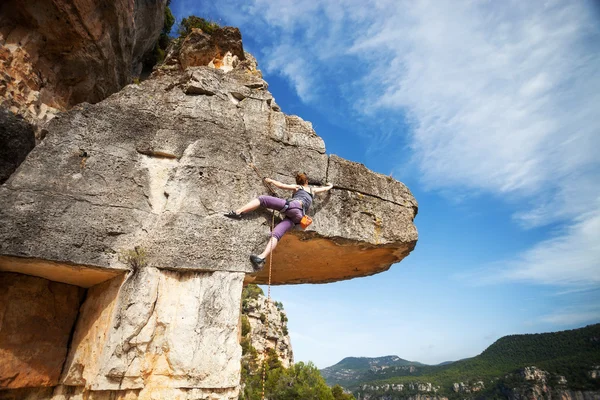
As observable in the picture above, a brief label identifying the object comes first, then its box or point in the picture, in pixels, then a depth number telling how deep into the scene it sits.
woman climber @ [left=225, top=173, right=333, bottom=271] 3.62
